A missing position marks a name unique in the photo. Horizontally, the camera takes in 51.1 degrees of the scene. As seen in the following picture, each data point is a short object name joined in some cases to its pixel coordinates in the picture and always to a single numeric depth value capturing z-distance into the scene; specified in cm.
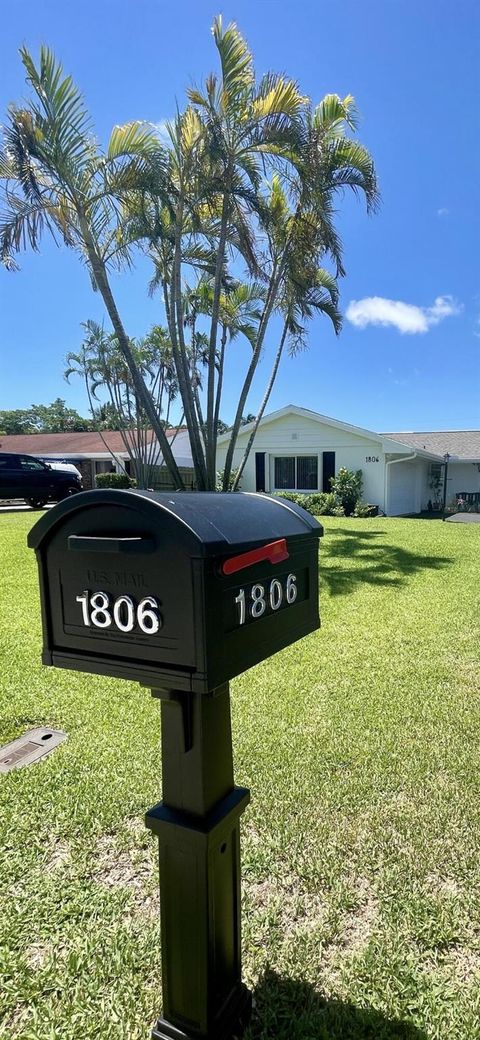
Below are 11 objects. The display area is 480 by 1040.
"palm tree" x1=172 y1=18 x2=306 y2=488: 782
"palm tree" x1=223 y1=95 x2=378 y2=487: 890
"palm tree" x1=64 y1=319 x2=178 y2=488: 1625
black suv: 1700
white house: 1783
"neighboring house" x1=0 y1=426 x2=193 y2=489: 2491
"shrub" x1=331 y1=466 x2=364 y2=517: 1753
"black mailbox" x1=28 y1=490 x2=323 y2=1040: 103
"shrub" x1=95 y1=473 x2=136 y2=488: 1910
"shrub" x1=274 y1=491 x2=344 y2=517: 1736
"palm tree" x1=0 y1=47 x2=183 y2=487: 728
